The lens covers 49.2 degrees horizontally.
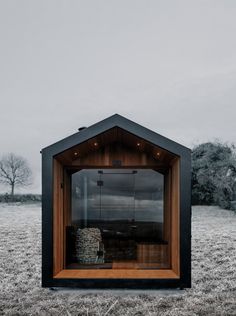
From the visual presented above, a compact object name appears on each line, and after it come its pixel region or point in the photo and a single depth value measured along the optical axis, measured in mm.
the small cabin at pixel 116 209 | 4233
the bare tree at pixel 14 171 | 18182
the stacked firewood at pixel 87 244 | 5134
